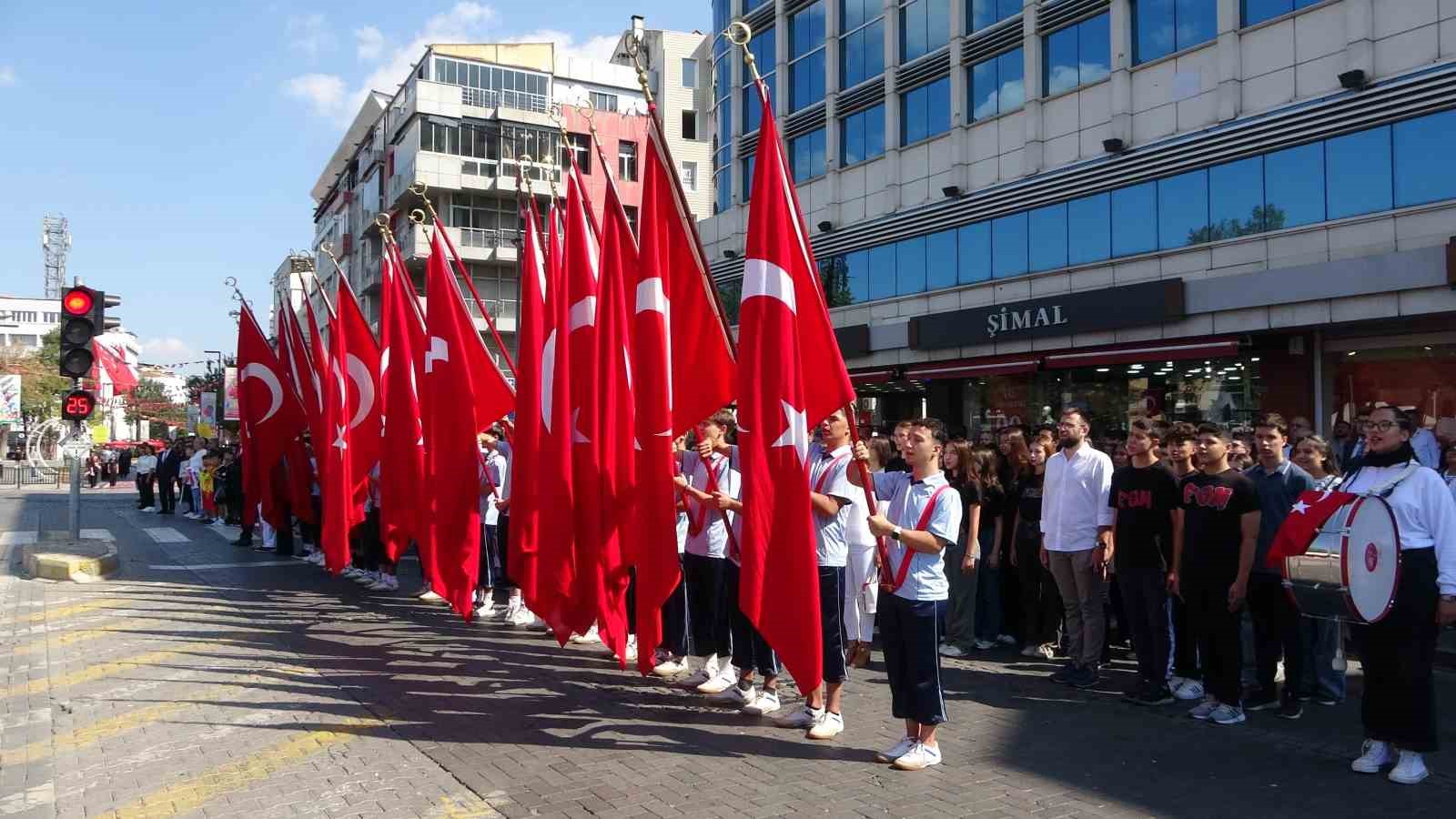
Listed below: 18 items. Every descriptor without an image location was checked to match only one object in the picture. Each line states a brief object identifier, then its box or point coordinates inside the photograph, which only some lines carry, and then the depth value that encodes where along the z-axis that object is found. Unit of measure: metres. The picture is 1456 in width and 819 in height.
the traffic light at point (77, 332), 15.12
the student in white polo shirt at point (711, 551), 8.09
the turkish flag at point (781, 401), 6.29
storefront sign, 21.12
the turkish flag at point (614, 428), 8.01
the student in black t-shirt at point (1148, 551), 7.63
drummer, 5.80
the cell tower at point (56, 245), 112.75
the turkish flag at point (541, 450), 8.39
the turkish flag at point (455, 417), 10.28
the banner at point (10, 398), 53.94
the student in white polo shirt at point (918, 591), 6.13
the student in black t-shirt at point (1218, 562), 7.15
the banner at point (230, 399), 37.90
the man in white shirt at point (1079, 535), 8.11
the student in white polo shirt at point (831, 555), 6.78
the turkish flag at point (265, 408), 15.32
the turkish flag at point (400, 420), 11.32
